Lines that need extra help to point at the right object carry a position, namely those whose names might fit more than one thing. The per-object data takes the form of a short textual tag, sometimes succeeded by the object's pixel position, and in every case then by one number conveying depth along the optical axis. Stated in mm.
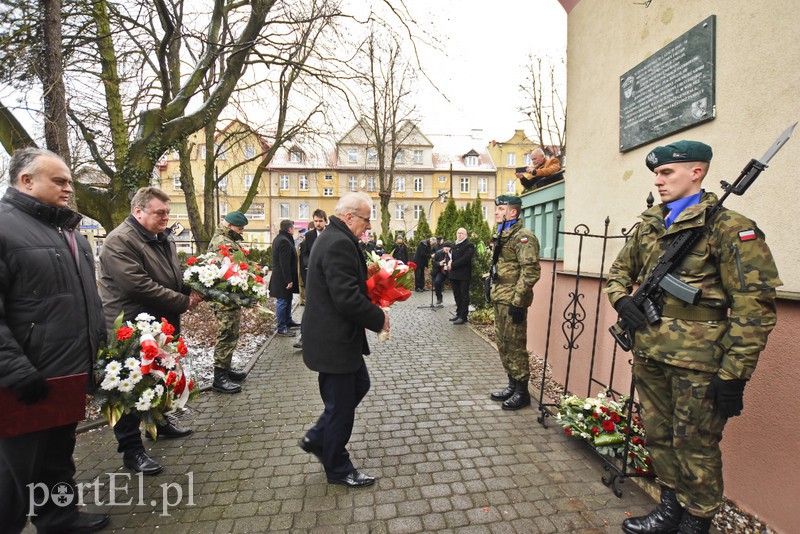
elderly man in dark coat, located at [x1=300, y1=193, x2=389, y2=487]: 2705
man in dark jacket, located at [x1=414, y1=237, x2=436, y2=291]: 15680
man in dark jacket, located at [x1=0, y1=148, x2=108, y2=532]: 2117
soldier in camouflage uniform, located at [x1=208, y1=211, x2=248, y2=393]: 4848
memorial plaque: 3000
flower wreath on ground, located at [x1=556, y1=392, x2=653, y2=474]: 3046
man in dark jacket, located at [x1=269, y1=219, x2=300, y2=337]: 7098
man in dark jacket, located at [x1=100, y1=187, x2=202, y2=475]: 3096
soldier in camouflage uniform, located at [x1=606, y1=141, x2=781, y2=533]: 2010
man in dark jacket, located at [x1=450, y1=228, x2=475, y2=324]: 9297
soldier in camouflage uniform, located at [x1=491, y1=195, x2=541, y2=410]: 4145
